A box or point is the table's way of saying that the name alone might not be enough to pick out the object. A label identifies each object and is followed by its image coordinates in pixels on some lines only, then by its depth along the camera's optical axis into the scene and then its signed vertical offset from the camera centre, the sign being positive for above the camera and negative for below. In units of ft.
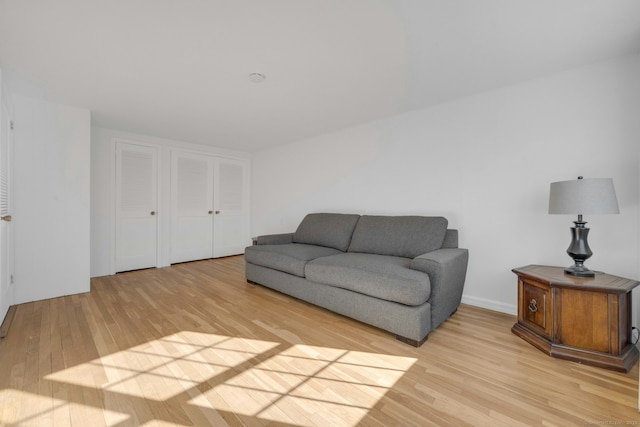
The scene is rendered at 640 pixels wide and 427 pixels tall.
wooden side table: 5.50 -2.30
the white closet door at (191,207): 15.01 +0.31
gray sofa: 6.66 -1.63
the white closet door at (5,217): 7.17 -0.14
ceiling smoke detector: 7.58 +3.90
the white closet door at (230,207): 16.96 +0.34
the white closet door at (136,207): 13.10 +0.27
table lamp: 5.87 +0.23
